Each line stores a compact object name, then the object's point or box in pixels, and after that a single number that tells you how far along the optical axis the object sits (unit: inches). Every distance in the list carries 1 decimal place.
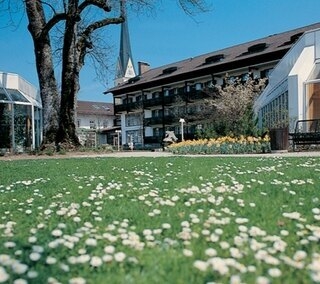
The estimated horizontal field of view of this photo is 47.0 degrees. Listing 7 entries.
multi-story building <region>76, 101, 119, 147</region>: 2288.3
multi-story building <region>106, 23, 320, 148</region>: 1373.0
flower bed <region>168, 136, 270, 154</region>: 569.3
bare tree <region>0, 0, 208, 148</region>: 622.2
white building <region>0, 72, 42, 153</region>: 803.4
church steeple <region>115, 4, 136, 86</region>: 2576.3
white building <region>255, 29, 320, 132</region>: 643.5
